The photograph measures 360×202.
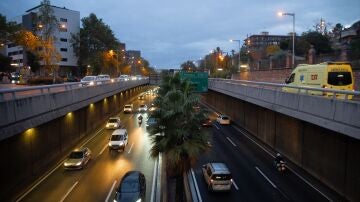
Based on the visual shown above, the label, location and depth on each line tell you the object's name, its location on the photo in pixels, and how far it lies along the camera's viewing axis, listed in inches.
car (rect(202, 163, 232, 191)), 919.0
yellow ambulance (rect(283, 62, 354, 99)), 1011.3
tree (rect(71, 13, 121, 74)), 4183.1
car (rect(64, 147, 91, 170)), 1093.0
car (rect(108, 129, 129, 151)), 1353.3
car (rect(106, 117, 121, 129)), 1852.9
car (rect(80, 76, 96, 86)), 1401.0
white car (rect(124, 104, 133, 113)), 2647.6
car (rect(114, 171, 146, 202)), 791.1
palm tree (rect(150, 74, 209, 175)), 738.2
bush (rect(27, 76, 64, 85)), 2009.6
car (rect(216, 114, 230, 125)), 2028.8
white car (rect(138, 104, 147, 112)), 2724.9
